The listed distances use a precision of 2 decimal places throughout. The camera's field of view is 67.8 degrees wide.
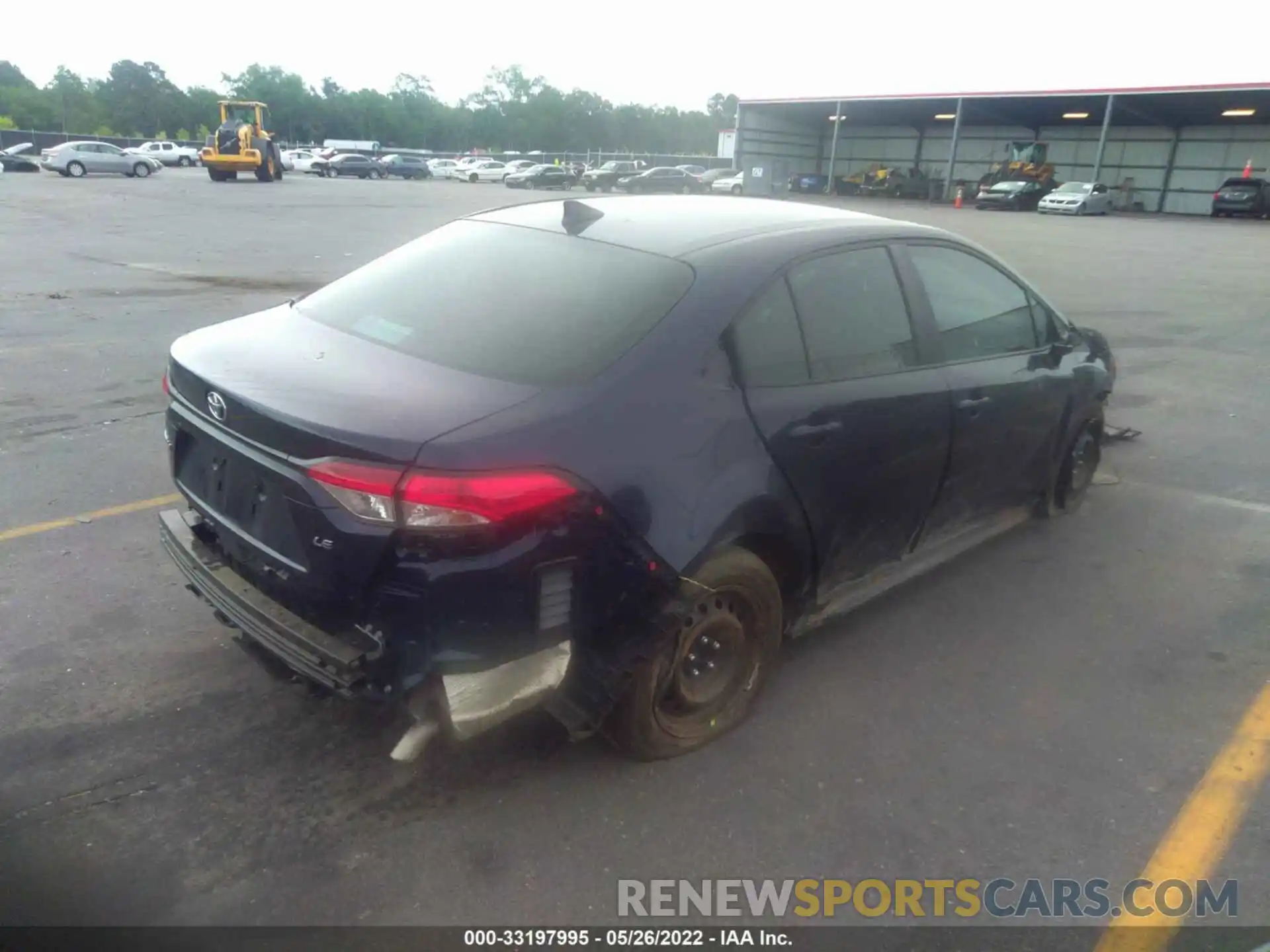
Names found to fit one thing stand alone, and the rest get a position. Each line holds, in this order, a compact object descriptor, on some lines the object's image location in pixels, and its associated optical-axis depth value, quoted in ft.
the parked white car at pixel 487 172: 181.57
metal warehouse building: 142.41
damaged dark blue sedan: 8.26
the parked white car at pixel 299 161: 192.03
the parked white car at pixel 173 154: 191.72
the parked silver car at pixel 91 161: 132.87
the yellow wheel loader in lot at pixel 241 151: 131.23
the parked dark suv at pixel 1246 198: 127.34
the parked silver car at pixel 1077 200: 123.95
